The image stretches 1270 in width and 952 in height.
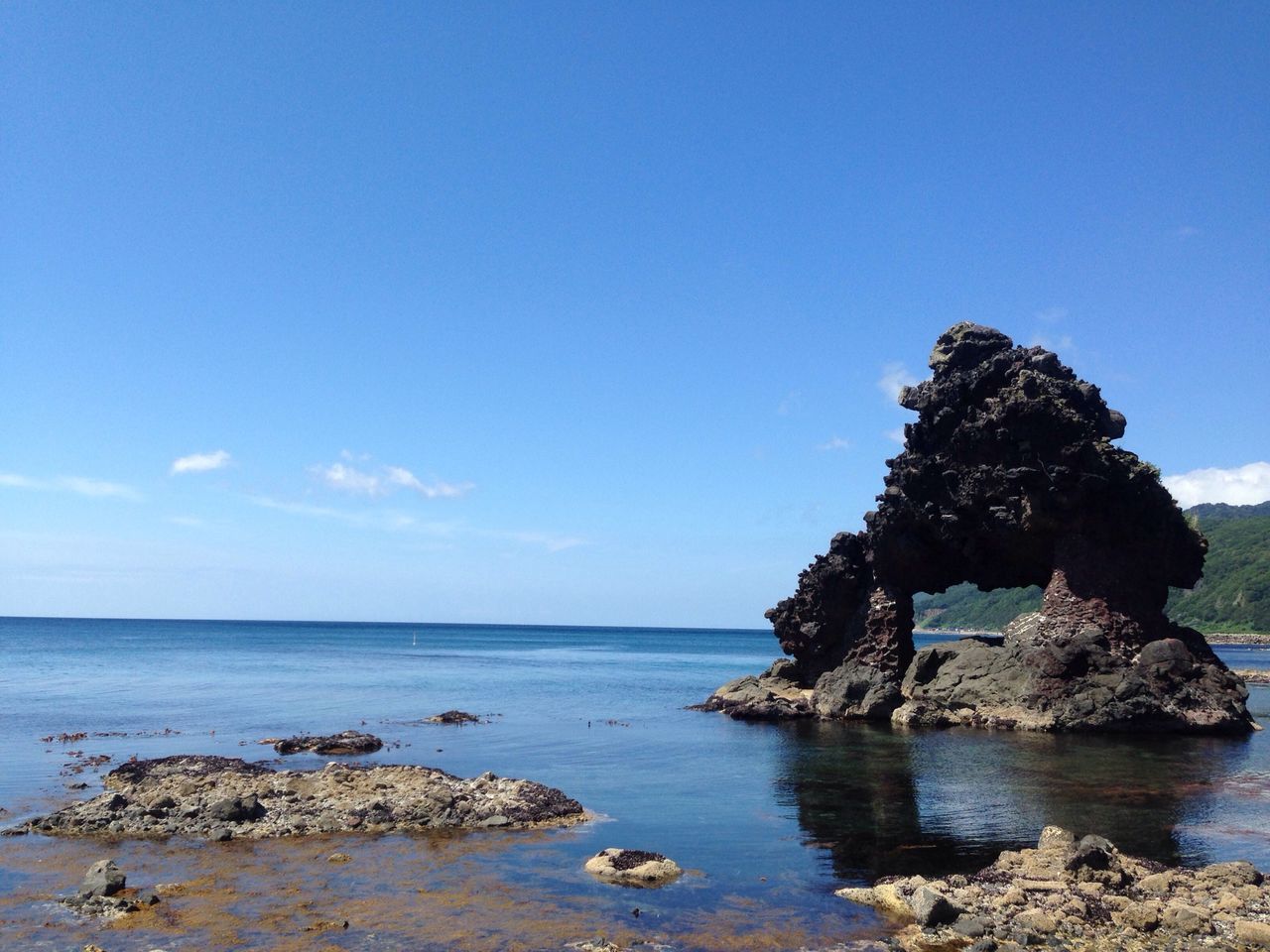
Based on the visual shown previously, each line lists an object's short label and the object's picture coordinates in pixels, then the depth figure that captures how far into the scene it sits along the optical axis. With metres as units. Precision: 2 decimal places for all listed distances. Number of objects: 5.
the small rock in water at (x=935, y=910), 18.50
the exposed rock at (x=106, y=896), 18.94
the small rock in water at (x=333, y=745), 42.38
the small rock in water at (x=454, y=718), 56.27
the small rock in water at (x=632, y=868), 21.81
